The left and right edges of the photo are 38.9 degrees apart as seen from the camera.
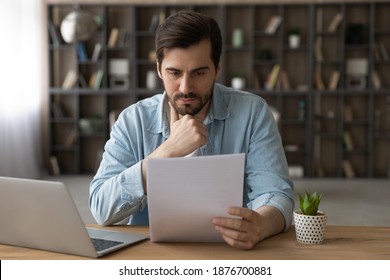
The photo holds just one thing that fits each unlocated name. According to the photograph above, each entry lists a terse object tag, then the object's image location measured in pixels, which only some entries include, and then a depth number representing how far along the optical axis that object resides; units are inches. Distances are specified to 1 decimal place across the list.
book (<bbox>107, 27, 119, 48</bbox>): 292.3
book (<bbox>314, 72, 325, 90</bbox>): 288.7
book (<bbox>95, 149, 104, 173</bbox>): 301.6
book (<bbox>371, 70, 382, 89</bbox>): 285.9
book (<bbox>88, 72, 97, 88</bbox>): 295.6
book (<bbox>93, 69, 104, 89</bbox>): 292.0
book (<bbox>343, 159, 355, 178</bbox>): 291.3
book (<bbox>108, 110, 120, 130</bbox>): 258.4
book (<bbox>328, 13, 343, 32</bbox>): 285.7
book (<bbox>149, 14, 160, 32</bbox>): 289.1
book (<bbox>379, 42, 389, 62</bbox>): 285.1
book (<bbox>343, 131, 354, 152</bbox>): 289.9
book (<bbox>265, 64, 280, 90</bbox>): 287.1
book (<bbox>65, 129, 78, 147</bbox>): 299.9
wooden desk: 52.5
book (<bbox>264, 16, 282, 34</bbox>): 286.0
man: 63.5
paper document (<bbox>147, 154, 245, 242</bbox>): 51.6
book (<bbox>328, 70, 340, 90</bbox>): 287.6
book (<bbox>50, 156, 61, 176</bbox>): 296.7
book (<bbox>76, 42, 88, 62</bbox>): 291.9
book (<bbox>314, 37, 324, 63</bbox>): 287.6
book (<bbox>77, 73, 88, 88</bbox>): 294.8
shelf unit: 288.5
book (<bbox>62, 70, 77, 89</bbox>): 294.7
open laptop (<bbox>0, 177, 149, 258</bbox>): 50.5
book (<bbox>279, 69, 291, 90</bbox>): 289.3
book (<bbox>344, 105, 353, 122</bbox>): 290.8
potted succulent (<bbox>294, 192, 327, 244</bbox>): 56.9
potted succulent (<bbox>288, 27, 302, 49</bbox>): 287.0
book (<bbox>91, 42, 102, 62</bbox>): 293.0
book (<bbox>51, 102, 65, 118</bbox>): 296.8
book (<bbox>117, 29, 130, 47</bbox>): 293.4
